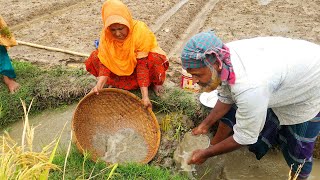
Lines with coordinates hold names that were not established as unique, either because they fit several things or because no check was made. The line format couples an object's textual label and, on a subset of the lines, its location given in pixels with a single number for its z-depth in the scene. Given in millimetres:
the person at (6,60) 3678
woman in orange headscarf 3143
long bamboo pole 4467
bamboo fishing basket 2994
